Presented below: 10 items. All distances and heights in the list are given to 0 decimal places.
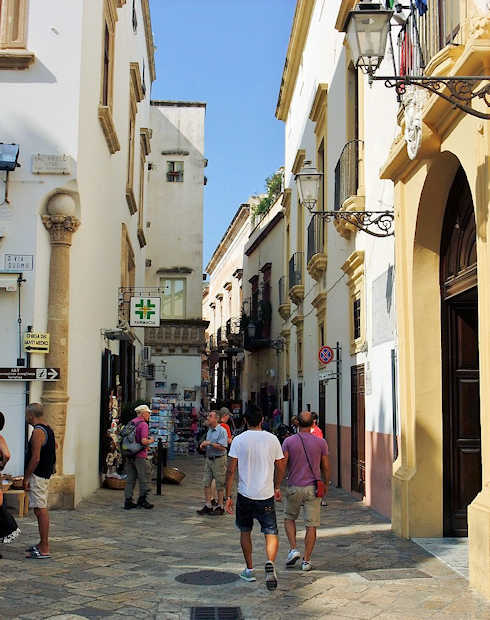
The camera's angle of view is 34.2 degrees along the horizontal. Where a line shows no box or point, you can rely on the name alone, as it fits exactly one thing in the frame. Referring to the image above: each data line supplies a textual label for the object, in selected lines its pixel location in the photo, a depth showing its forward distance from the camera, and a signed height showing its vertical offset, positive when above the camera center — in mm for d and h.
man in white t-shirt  7353 -768
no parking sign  16203 +946
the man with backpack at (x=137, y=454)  12680 -864
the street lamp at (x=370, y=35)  6875 +3163
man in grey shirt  12227 -958
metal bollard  14843 -1379
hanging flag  9014 +4483
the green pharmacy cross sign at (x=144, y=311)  18156 +2044
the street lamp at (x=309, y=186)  12430 +3349
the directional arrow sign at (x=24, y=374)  11680 +376
